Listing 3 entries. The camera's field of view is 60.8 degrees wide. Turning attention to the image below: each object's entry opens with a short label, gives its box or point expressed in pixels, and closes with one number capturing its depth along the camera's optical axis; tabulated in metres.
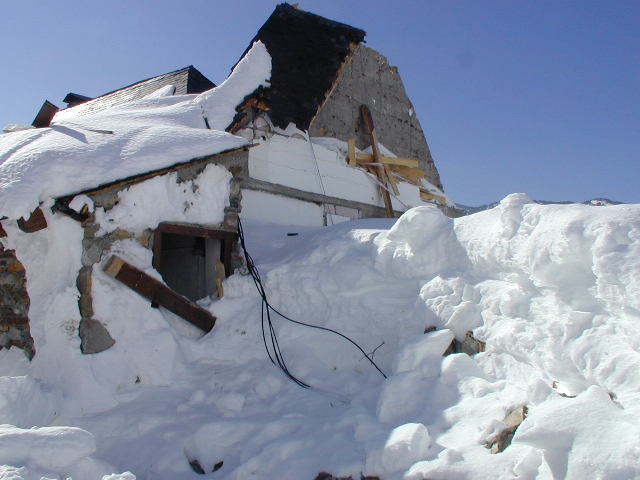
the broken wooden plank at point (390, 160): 11.62
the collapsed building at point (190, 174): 5.32
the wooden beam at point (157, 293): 5.53
